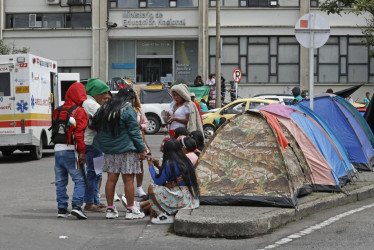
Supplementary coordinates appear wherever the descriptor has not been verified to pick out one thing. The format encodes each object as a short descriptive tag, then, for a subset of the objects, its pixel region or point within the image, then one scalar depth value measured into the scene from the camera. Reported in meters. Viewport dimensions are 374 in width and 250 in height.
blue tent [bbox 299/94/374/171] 15.48
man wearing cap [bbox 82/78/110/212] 10.43
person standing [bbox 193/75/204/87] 34.75
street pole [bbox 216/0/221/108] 32.81
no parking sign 34.84
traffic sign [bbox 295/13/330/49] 13.91
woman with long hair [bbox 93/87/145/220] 9.55
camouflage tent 10.05
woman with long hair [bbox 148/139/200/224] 9.41
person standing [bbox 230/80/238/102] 35.50
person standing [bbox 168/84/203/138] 11.72
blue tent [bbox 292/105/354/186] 12.34
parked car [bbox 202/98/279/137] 25.81
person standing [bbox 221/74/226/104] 37.33
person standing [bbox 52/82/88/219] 9.73
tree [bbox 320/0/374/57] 24.36
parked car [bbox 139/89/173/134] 30.14
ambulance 18.62
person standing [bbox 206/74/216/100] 35.64
